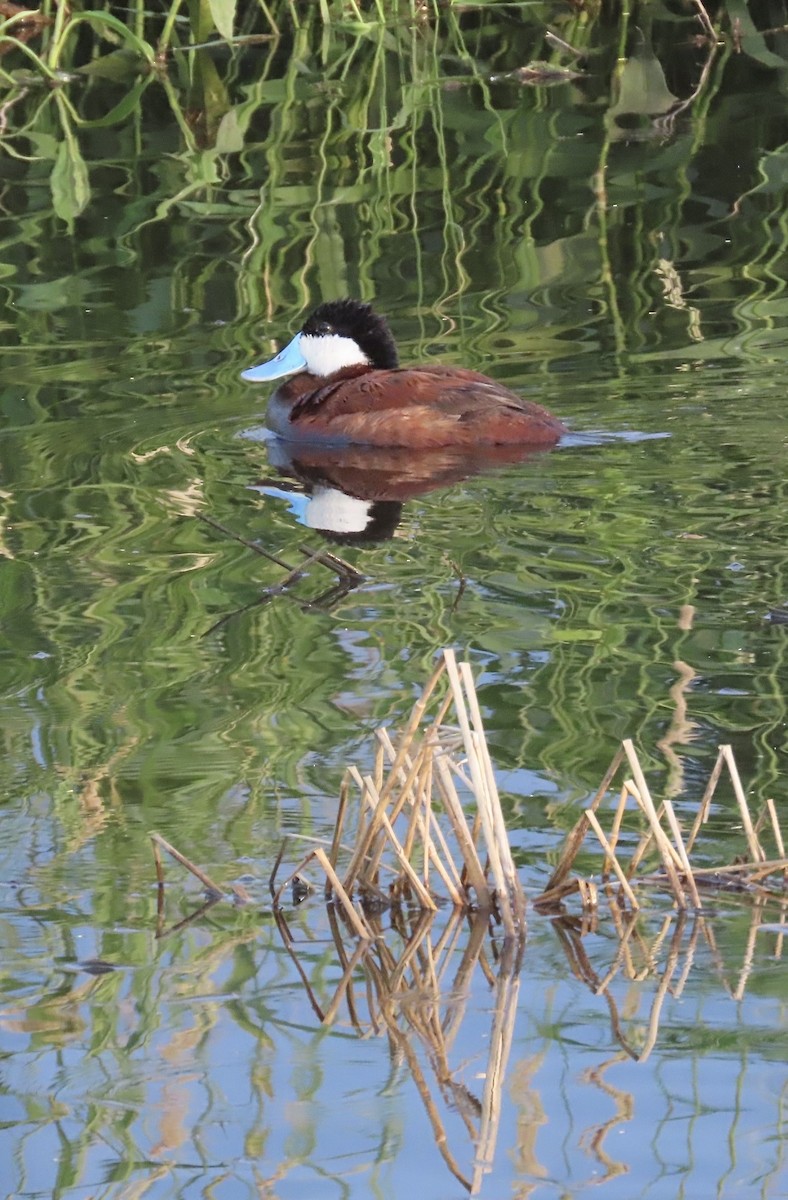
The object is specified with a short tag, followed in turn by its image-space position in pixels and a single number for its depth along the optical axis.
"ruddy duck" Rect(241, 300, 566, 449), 17.37
